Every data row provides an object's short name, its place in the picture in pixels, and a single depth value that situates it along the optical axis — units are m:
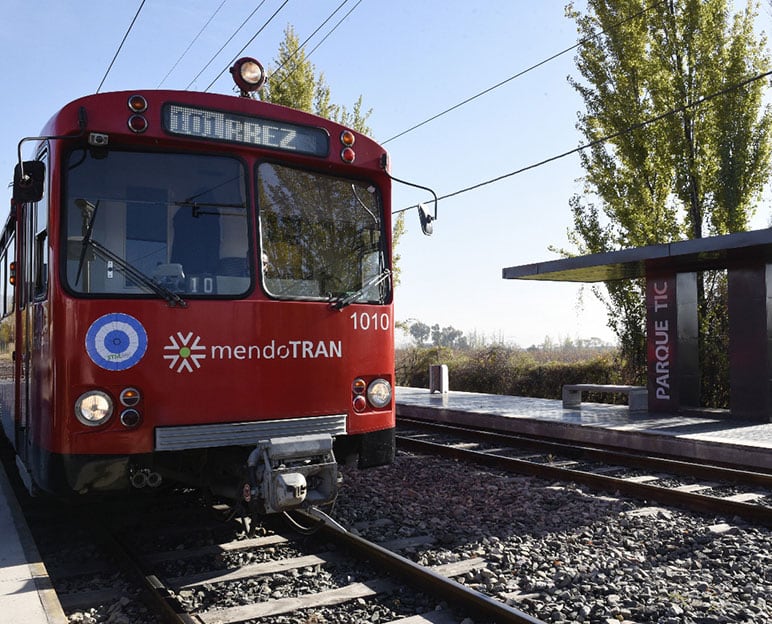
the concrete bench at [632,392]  13.26
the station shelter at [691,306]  11.76
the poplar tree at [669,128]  16.98
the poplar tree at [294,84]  20.55
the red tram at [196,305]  4.56
